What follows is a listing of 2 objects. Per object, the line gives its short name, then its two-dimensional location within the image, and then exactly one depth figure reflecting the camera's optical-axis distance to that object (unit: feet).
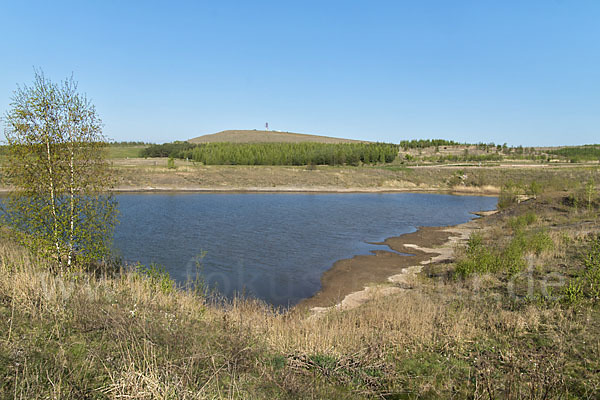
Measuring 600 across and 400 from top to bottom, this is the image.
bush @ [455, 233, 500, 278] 38.83
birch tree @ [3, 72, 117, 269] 29.07
